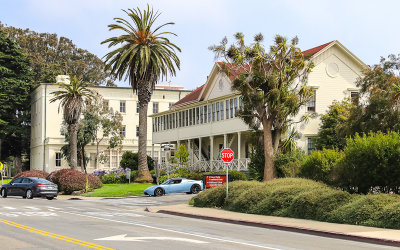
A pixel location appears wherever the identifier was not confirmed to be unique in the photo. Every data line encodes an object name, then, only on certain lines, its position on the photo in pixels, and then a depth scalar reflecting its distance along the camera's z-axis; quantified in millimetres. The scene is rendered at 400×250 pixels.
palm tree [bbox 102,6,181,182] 47000
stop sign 26572
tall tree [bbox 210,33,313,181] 34406
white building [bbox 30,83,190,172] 72000
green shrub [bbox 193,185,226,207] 26812
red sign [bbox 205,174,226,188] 30430
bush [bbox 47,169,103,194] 43375
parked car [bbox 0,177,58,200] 37834
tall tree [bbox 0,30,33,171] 75812
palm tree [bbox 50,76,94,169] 51844
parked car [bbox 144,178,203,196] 37469
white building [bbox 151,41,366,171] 43438
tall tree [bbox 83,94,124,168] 64438
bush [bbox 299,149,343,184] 29541
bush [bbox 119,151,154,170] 57375
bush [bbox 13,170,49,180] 49953
